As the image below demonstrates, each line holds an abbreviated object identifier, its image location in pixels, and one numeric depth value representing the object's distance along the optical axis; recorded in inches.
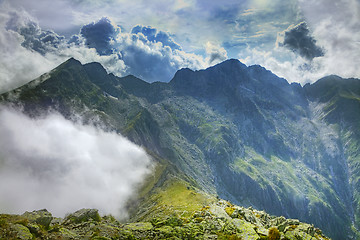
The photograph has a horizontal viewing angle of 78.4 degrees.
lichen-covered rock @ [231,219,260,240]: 1679.4
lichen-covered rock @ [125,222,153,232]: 1763.4
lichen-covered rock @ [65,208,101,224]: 2143.2
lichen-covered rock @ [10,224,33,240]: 1285.7
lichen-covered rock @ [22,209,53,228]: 1708.9
